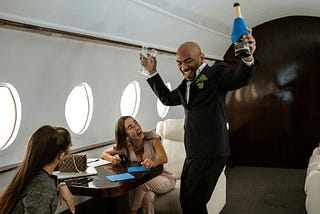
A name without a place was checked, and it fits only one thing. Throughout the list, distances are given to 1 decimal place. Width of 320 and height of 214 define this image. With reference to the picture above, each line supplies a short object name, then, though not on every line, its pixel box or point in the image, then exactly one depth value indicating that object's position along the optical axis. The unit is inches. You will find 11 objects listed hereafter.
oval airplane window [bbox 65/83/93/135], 149.2
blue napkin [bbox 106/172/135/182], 107.4
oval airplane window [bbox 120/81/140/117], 184.9
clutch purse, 115.2
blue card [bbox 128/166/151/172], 118.1
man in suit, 93.8
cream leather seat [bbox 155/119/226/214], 156.6
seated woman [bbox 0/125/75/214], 74.1
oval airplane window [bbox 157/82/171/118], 227.9
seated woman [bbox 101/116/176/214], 126.8
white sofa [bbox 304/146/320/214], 138.5
